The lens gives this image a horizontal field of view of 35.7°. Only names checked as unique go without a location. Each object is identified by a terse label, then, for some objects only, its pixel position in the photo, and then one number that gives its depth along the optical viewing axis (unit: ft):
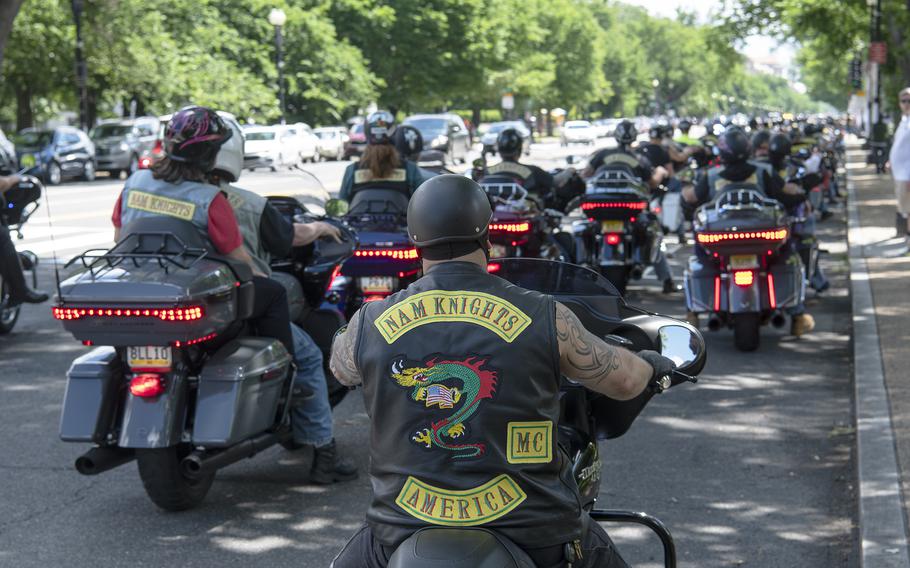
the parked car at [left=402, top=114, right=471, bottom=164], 140.89
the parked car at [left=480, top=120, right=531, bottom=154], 153.07
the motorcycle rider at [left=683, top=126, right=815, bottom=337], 34.12
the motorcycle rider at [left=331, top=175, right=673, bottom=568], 10.23
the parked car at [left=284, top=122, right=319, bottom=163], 146.41
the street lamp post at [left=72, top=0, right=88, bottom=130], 125.29
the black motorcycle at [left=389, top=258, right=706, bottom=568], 12.25
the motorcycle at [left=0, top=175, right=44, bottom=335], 36.27
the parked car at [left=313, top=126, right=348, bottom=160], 170.26
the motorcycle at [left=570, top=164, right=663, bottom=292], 39.50
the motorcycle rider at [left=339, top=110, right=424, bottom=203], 30.83
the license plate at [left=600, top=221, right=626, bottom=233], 39.60
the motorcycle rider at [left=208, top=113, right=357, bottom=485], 20.16
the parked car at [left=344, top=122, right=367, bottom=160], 152.78
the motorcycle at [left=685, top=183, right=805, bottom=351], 31.94
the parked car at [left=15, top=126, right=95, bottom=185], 114.83
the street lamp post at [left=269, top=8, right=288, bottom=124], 148.87
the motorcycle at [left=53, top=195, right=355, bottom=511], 17.71
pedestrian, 51.78
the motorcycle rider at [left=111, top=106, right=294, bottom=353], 19.03
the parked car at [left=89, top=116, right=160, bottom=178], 126.41
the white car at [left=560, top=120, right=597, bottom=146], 245.24
